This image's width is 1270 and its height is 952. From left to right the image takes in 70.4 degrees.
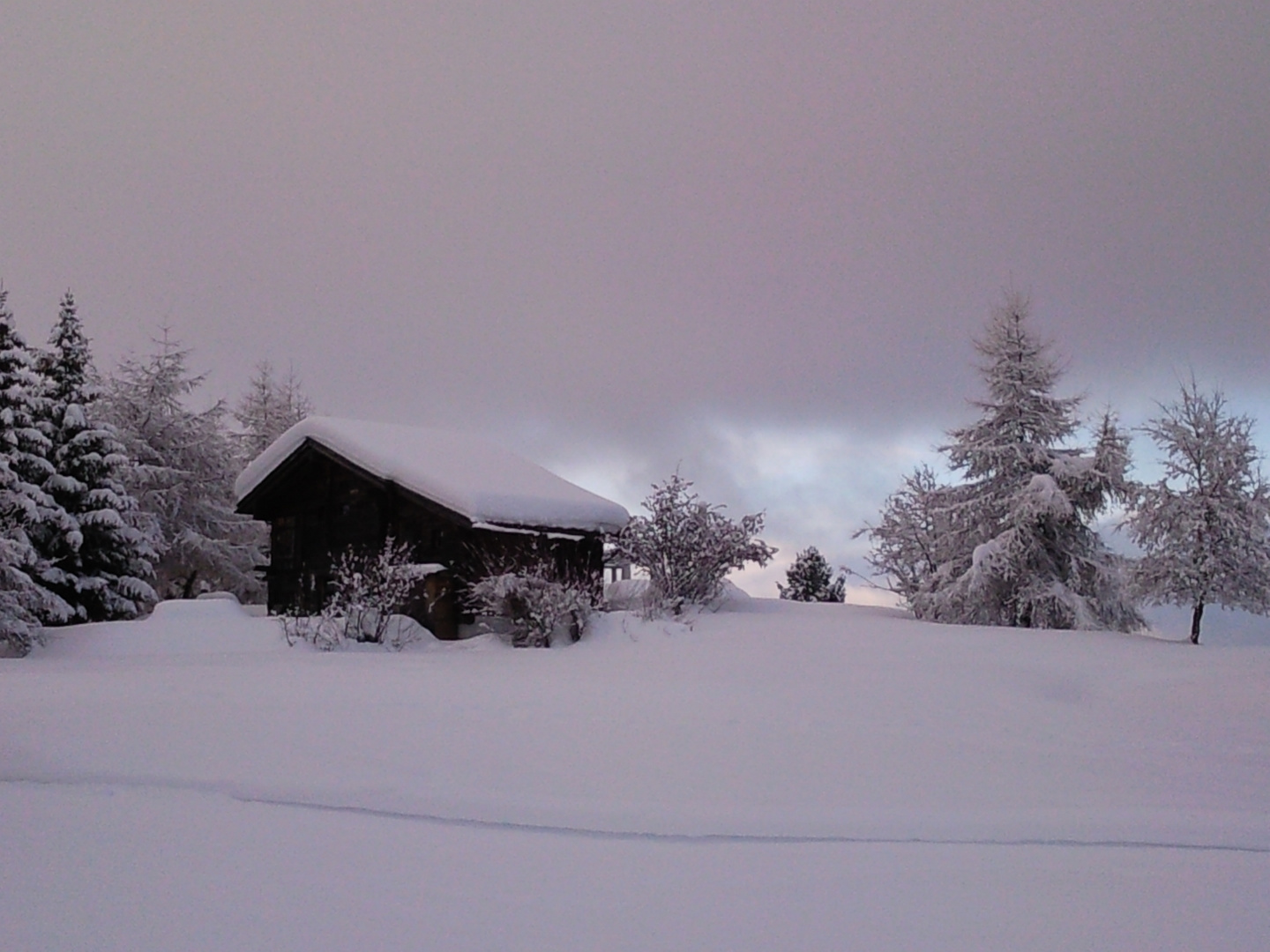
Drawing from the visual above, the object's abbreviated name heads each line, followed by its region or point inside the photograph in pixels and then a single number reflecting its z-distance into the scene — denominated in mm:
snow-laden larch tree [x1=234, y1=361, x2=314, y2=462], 36688
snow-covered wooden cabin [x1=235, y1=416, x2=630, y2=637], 18562
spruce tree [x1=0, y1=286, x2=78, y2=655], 17078
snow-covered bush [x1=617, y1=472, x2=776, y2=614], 17594
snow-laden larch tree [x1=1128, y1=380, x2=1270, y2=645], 17969
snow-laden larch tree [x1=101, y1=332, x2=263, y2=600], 29562
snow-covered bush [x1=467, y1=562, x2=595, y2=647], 14914
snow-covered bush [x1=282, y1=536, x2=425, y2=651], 15141
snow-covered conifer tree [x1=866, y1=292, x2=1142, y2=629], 20094
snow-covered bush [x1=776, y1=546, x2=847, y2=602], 36750
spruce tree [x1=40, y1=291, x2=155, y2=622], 21594
